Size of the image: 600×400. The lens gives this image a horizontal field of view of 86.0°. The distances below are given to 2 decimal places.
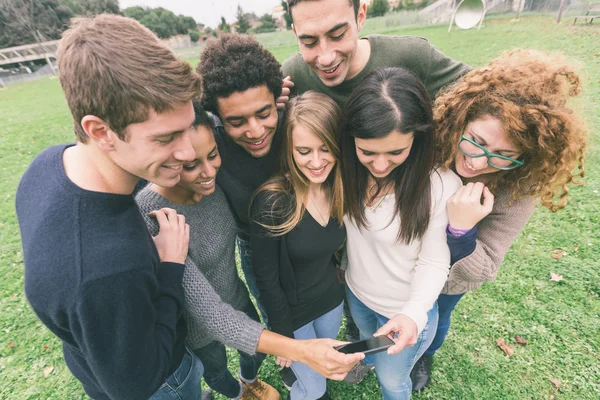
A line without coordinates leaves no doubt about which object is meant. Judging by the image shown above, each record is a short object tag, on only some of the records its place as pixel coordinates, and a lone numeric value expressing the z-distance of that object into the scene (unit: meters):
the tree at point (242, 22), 63.04
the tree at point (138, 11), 60.38
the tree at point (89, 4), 42.50
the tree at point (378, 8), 46.97
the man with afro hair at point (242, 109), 1.98
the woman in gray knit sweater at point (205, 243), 1.79
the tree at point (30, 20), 43.34
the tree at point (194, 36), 68.81
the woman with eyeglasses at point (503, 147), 1.68
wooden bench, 17.57
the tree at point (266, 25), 61.21
